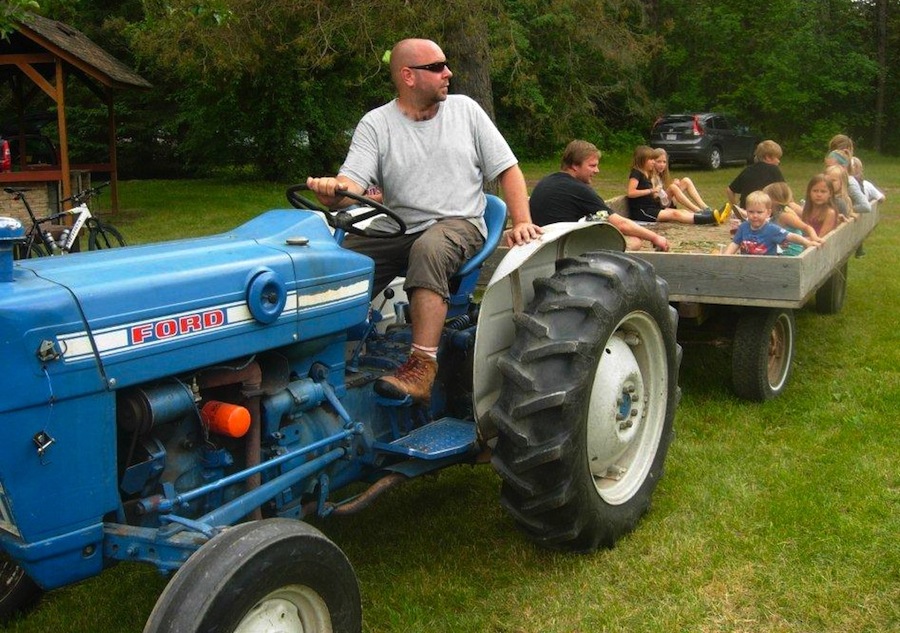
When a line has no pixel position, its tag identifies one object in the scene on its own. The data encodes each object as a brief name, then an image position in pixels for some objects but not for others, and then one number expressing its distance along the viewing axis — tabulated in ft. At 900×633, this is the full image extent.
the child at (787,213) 19.66
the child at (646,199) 27.20
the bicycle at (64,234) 30.09
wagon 16.90
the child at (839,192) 23.80
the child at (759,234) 19.43
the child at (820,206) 22.65
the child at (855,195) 26.81
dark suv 77.92
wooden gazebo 46.37
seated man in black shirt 20.11
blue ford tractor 8.09
